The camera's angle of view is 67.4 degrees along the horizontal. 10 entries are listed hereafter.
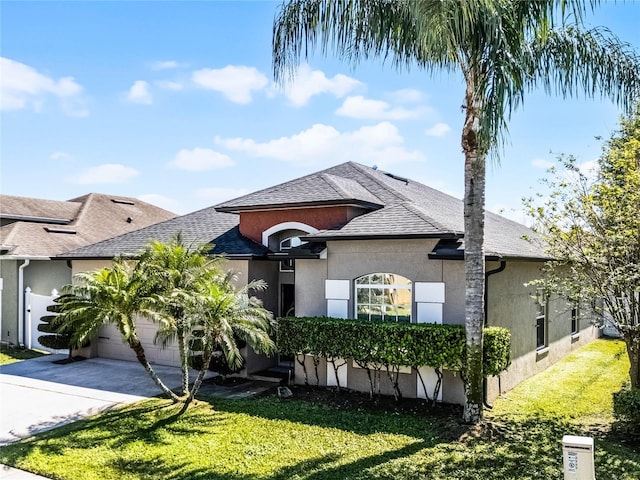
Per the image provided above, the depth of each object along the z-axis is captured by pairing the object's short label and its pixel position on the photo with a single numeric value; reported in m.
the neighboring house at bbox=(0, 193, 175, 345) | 19.62
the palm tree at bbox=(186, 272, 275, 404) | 10.30
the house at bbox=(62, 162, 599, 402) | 11.61
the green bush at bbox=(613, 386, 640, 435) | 8.72
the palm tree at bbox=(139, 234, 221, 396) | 10.79
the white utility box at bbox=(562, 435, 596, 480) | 5.93
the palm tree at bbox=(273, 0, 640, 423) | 8.61
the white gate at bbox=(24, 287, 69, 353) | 18.58
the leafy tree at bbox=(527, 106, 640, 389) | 9.21
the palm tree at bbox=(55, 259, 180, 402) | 10.18
